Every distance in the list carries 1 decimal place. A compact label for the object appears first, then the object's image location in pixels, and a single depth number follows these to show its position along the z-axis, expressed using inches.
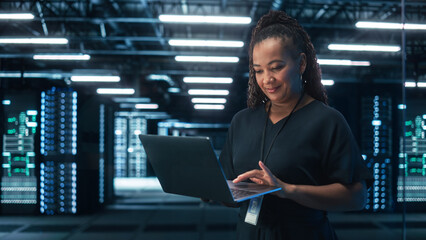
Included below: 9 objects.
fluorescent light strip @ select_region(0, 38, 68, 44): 265.3
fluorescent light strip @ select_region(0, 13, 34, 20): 223.9
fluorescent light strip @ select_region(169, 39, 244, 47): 258.0
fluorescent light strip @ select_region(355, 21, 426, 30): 233.8
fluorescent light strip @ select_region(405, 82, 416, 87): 123.5
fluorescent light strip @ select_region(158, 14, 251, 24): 223.3
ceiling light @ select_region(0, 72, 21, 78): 299.3
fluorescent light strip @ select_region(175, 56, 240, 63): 317.4
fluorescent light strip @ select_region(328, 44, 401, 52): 282.3
